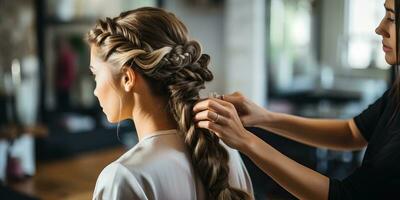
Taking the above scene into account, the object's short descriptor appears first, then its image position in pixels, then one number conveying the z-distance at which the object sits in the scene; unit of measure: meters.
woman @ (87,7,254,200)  0.93
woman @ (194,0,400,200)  0.90
